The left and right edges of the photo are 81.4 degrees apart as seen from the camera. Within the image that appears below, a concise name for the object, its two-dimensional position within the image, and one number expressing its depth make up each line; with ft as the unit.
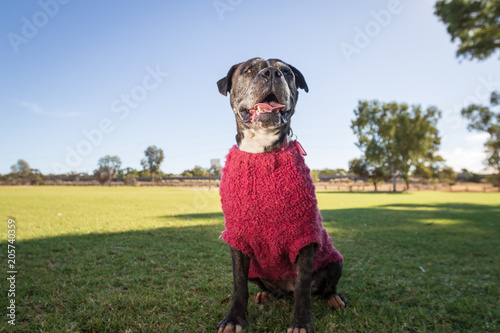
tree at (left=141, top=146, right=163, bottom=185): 143.62
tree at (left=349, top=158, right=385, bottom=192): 143.85
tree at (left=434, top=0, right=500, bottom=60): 26.81
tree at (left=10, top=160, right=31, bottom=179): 134.31
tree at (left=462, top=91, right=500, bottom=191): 32.21
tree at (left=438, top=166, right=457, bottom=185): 155.84
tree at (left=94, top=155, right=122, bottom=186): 145.07
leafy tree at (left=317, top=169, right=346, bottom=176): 173.81
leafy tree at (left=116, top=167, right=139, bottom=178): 140.40
